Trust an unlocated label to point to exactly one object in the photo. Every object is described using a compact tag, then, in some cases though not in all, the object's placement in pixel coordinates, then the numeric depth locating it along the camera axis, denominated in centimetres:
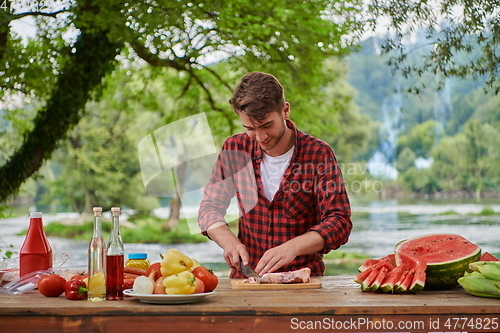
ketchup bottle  229
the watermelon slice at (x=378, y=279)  209
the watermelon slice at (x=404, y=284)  206
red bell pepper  199
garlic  192
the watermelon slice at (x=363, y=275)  217
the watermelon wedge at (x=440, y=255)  216
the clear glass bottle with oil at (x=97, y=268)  198
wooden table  182
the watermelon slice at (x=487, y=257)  230
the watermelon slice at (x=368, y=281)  212
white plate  186
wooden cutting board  216
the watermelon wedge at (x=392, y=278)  208
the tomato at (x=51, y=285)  207
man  241
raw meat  219
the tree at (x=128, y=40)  784
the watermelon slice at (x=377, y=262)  229
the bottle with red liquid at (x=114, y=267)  196
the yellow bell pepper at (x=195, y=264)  204
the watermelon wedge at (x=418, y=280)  206
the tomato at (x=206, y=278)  199
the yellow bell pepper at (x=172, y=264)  195
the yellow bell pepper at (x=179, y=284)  189
